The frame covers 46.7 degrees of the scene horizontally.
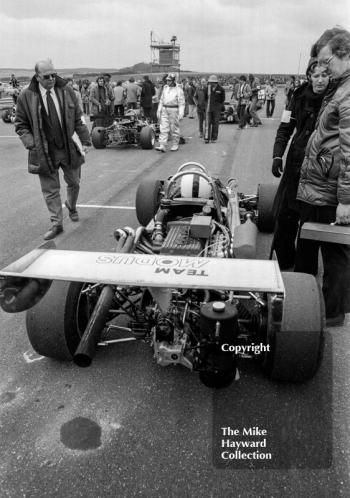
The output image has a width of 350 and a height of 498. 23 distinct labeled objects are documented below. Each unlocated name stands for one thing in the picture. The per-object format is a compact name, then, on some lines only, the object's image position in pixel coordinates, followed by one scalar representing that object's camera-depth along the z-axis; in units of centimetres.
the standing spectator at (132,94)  1519
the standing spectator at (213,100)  1104
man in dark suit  468
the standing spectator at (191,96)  2094
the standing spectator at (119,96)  1384
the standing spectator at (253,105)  1520
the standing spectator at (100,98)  1212
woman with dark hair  320
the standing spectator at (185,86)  2049
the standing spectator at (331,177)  268
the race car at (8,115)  1712
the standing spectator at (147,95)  1480
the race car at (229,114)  1714
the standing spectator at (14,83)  2369
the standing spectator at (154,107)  1564
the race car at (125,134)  1112
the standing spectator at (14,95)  1836
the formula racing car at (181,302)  203
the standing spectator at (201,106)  1298
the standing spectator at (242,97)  1496
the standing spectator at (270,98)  1952
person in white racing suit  1046
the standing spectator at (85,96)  2192
